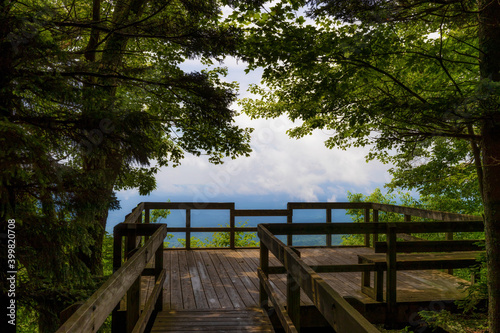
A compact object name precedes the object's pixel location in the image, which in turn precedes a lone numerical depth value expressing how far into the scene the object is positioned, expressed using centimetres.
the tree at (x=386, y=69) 430
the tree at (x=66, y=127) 464
